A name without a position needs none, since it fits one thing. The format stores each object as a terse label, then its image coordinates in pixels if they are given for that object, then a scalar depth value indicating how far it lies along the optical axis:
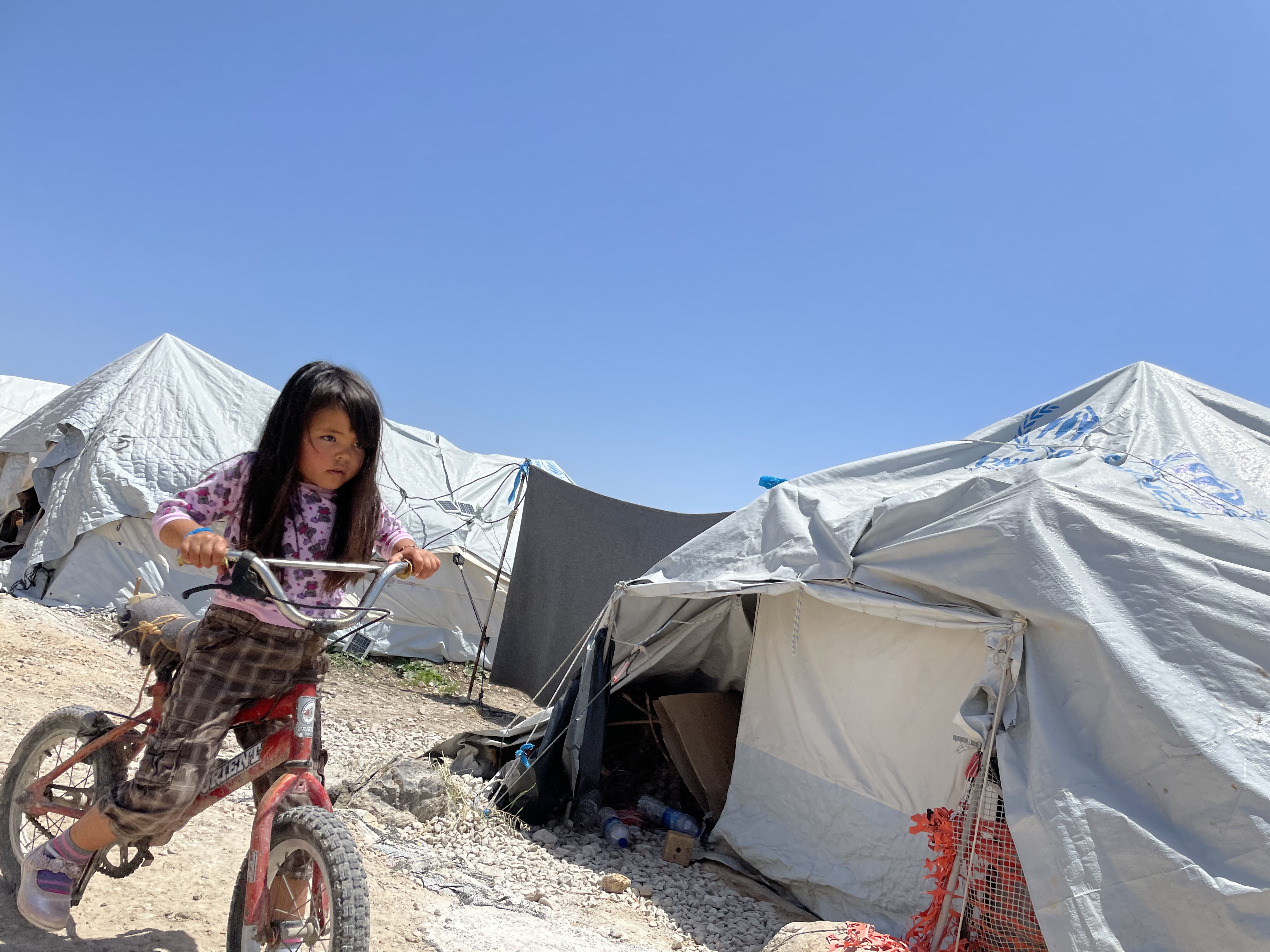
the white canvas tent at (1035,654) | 2.88
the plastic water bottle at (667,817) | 5.04
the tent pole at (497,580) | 8.27
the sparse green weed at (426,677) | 8.96
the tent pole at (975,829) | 3.33
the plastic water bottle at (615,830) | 4.80
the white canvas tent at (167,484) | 8.85
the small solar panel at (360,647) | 9.42
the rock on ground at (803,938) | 3.16
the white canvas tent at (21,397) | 17.47
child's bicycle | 1.89
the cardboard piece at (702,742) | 5.30
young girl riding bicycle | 2.11
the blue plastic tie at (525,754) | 4.87
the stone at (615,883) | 4.11
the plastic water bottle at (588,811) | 5.05
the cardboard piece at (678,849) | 4.69
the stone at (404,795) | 4.35
